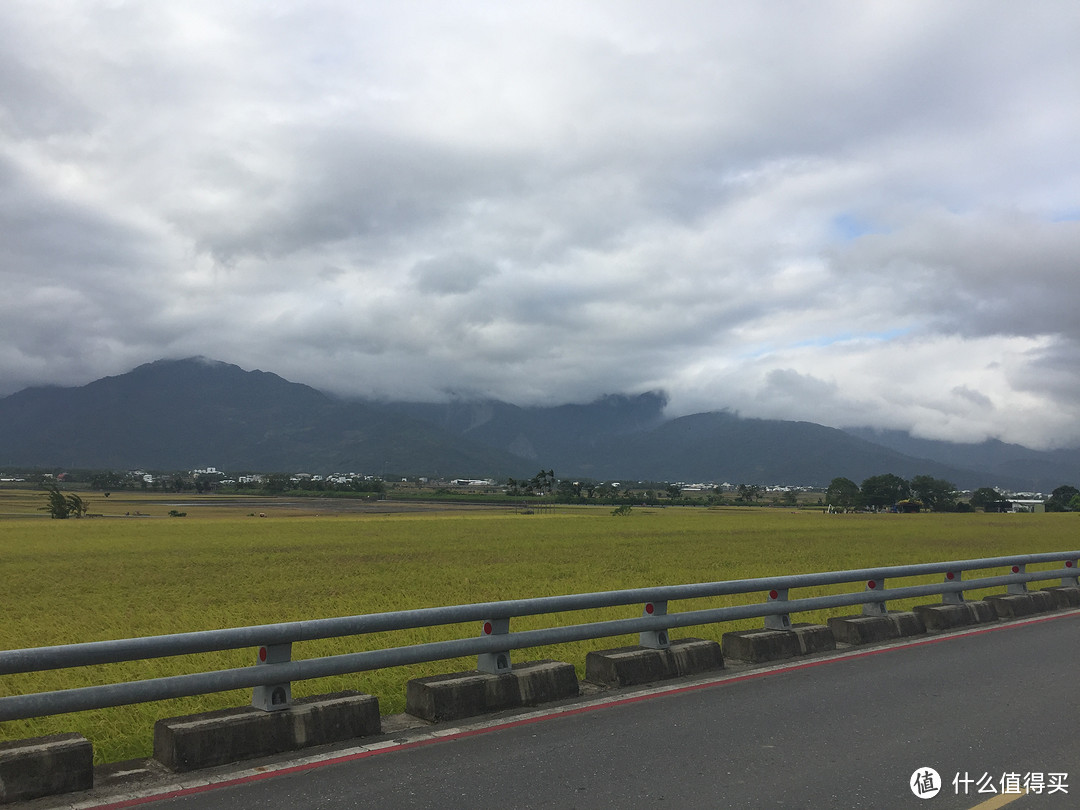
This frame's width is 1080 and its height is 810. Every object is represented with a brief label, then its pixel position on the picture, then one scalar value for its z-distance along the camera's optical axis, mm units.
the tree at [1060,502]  166375
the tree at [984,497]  179112
